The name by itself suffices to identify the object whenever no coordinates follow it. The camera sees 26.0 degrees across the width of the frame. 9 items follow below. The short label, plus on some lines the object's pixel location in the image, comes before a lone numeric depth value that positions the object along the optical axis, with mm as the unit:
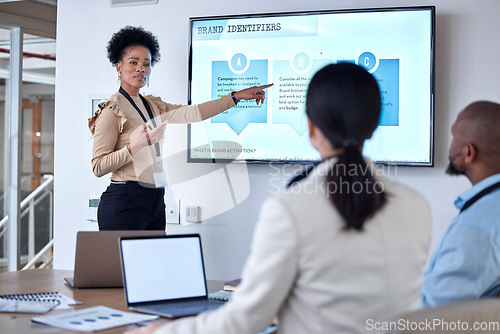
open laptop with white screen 4155
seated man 3985
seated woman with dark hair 3006
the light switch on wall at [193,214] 6073
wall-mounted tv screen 5558
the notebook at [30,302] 4103
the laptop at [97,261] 4522
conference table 3912
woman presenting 5318
